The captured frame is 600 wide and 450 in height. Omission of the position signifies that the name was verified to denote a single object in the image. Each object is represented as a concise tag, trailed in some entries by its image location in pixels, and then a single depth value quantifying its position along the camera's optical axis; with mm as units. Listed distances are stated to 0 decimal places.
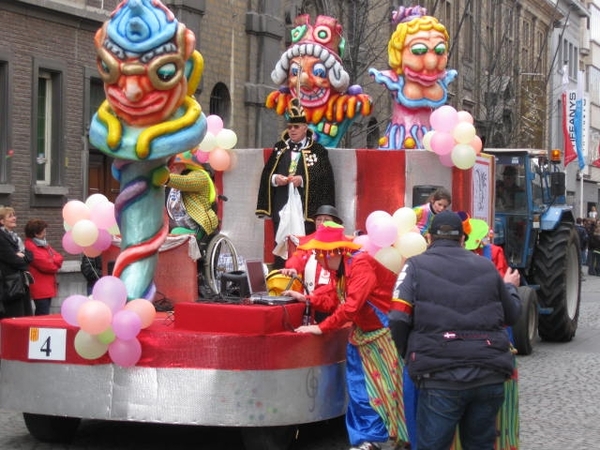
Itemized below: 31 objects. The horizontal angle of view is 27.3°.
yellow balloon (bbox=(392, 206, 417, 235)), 8719
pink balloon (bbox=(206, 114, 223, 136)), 11141
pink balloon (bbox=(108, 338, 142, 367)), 8031
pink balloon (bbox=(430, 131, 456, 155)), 10656
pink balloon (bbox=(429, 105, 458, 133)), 10773
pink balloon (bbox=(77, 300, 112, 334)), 7922
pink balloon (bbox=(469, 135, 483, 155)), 10789
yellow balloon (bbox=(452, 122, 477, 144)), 10656
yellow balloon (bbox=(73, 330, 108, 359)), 8047
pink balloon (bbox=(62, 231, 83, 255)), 9766
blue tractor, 15828
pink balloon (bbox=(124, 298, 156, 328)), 8125
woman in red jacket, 12938
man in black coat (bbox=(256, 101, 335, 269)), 10633
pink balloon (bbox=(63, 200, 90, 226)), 9742
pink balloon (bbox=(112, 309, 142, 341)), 7953
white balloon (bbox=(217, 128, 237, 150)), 11102
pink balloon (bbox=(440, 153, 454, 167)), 10727
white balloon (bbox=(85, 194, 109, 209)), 9930
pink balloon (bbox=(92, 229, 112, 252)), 9820
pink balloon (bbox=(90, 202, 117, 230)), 9844
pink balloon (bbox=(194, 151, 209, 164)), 11109
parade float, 7980
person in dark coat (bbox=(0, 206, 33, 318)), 12000
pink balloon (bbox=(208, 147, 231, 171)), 11156
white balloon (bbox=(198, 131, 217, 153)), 11047
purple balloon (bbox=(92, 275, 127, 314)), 8102
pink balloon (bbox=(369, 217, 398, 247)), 8484
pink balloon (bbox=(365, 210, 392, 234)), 8617
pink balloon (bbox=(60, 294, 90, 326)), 8055
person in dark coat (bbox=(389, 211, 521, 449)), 6254
